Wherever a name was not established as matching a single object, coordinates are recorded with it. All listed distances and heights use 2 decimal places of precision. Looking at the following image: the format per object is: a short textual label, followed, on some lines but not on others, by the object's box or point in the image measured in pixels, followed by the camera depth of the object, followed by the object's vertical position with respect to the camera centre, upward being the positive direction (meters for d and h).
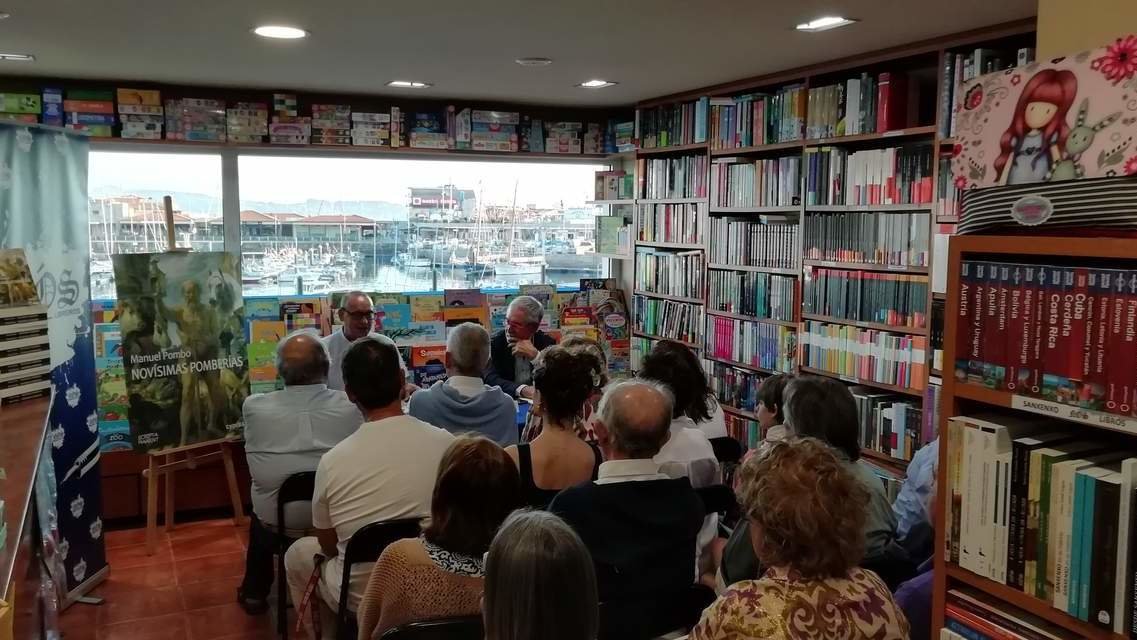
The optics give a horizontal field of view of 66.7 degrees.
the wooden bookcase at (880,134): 4.00 +0.62
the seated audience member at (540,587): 1.50 -0.59
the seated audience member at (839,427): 2.50 -0.58
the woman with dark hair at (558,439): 2.72 -0.62
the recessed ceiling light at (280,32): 3.88 +0.97
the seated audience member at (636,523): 2.17 -0.70
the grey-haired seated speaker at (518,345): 5.04 -0.58
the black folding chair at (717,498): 2.68 -0.78
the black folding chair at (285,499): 3.34 -0.99
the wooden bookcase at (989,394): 1.40 -0.26
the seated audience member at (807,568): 1.57 -0.61
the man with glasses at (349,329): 4.95 -0.48
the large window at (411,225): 6.18 +0.17
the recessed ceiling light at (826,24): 3.70 +0.97
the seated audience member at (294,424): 3.44 -0.72
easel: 4.65 -1.23
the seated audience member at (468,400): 3.53 -0.63
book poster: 4.43 -0.54
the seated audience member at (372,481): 2.68 -0.73
